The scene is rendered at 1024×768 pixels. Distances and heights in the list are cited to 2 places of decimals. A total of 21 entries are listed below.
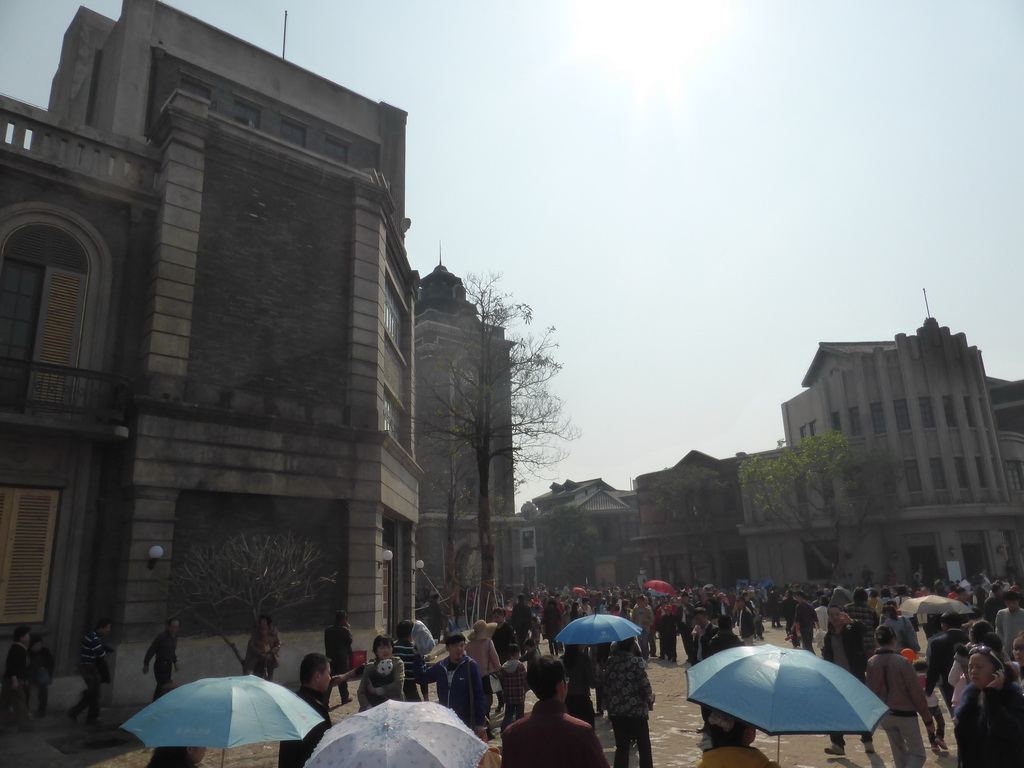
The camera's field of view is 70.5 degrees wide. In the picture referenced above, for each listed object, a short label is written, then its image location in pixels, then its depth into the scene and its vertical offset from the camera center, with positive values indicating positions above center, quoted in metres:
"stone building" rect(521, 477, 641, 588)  66.44 +3.04
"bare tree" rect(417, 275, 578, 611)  21.13 +5.63
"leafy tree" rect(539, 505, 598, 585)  64.50 +2.69
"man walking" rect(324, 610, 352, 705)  12.38 -1.05
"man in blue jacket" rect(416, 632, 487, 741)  7.22 -1.07
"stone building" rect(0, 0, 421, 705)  13.52 +5.06
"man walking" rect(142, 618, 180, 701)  11.59 -1.05
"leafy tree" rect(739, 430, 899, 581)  40.38 +4.65
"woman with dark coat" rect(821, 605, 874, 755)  10.05 -1.05
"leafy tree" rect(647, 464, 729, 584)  52.62 +4.83
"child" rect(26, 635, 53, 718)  11.61 -1.22
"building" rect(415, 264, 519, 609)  42.41 +5.33
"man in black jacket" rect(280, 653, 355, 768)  5.09 -0.83
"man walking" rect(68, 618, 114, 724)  11.47 -1.27
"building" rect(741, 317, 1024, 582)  40.09 +6.15
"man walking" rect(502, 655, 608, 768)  4.43 -0.99
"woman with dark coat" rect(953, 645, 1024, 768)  5.04 -1.07
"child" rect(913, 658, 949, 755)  8.98 -2.08
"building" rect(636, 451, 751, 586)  51.97 +3.59
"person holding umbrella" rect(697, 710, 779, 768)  3.99 -0.97
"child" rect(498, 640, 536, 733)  9.20 -1.32
